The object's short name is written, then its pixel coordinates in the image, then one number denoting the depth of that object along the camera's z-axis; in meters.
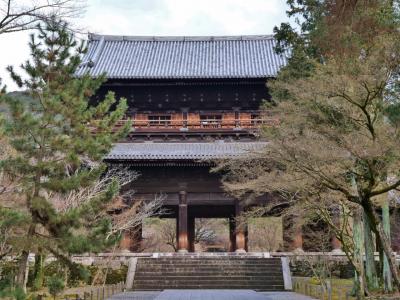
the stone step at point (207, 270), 22.59
